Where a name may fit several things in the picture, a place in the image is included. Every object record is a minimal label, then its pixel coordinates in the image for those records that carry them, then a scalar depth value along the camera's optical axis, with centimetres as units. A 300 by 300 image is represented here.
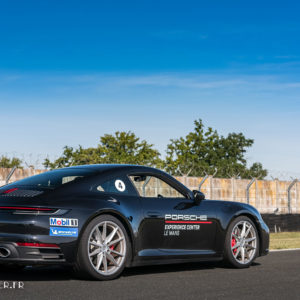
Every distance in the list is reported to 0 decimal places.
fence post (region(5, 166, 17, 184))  1722
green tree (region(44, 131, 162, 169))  6347
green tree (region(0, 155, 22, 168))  7228
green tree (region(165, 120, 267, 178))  6852
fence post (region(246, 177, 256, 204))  2394
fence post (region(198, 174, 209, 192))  2134
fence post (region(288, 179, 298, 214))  2479
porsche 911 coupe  639
